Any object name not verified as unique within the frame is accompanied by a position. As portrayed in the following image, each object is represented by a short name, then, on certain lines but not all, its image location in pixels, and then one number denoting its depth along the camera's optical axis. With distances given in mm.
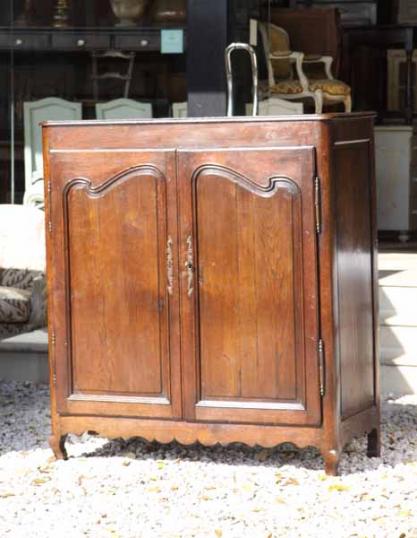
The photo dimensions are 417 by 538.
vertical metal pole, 7102
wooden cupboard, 4484
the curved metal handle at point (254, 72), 4799
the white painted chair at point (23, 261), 6582
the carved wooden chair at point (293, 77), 8141
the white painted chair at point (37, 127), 7137
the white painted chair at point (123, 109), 7078
